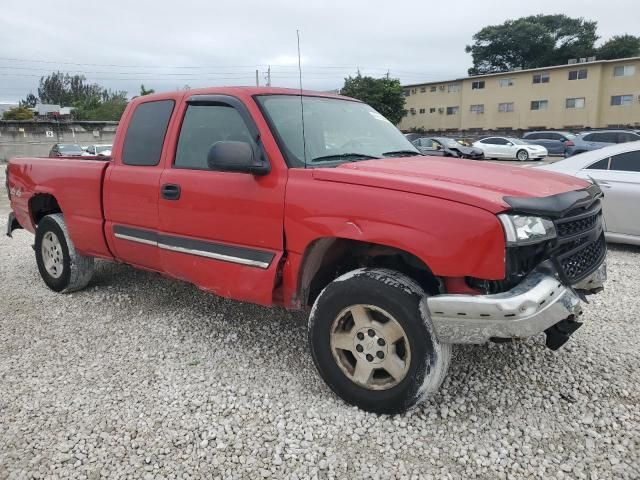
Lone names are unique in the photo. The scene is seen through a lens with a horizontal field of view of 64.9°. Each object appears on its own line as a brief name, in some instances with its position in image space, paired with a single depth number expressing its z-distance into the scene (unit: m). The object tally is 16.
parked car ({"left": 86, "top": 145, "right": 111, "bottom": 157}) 24.59
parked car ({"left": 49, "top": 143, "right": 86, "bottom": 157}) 25.03
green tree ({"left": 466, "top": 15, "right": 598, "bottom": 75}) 68.75
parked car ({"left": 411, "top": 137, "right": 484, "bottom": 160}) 23.88
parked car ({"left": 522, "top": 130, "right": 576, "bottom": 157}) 30.01
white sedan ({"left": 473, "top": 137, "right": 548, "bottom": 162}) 26.94
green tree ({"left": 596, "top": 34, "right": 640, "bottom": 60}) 61.88
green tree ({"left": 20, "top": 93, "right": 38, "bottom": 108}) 97.75
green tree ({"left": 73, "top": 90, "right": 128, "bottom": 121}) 69.53
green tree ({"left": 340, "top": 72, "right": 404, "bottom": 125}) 47.69
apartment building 44.00
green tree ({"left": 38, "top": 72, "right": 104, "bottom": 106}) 94.06
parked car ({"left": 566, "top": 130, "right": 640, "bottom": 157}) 21.46
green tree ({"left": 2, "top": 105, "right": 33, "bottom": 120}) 53.81
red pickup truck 2.50
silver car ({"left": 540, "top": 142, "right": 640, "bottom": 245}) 6.21
